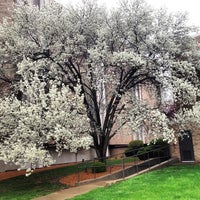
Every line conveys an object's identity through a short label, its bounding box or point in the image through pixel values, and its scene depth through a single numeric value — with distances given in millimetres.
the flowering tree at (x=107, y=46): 11236
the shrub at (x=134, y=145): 17372
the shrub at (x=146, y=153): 13399
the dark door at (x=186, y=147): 12956
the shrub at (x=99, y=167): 11465
